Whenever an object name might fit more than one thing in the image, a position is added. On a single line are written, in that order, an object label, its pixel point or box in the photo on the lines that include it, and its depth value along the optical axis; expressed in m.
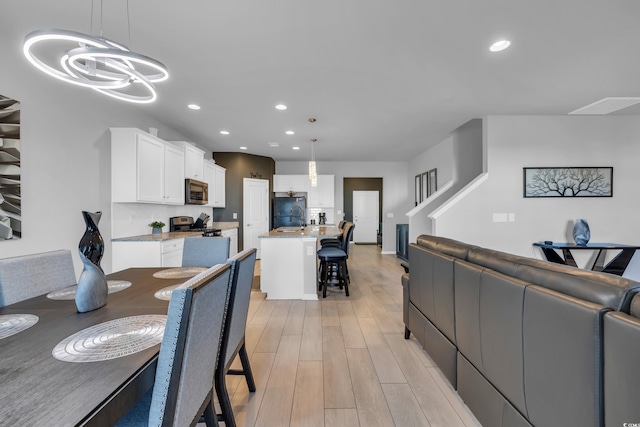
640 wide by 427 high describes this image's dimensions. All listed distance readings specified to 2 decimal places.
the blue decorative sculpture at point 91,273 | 1.21
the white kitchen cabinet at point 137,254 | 3.19
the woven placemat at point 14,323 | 1.01
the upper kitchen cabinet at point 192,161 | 4.35
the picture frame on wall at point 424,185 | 6.19
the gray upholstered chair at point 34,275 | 1.43
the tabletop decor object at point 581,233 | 3.71
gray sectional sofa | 0.73
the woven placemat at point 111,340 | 0.85
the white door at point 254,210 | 6.38
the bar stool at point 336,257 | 3.67
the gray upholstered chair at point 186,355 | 0.77
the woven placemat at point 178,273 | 1.87
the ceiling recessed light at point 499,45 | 2.25
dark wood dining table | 0.61
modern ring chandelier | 1.27
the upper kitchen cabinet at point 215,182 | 5.30
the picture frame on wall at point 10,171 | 2.09
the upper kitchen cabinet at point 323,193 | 7.15
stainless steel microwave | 4.38
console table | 3.35
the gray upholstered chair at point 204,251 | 2.34
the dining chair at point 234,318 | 1.31
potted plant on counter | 3.79
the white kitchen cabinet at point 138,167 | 3.22
